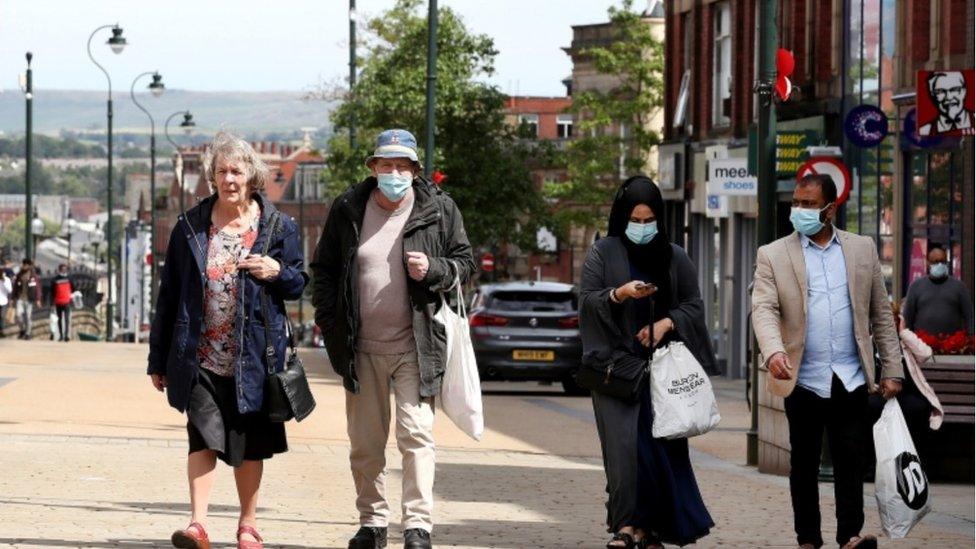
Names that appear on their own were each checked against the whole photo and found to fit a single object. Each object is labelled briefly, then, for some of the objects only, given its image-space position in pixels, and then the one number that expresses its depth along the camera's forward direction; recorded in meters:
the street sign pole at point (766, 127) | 17.44
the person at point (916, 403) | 15.98
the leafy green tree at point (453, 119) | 54.09
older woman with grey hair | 10.42
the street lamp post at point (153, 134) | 70.31
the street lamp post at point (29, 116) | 55.53
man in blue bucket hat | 10.82
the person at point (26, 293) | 54.47
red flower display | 17.42
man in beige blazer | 11.02
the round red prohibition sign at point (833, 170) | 20.77
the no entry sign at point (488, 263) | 74.15
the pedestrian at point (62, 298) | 53.56
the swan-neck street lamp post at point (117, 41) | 62.91
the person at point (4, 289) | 41.11
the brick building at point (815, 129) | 27.97
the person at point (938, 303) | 24.05
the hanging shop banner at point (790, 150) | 30.44
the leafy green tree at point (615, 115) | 70.75
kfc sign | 22.22
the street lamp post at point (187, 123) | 79.19
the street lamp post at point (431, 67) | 34.72
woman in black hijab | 11.16
